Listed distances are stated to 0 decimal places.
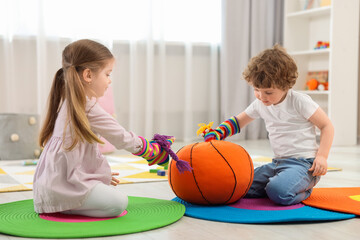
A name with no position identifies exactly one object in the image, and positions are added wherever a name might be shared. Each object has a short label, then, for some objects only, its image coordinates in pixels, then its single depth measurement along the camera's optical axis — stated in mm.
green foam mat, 1297
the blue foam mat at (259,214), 1449
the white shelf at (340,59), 4105
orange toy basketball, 1596
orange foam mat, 1604
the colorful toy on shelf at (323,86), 4267
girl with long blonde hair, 1450
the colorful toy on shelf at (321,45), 4266
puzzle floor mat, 2117
